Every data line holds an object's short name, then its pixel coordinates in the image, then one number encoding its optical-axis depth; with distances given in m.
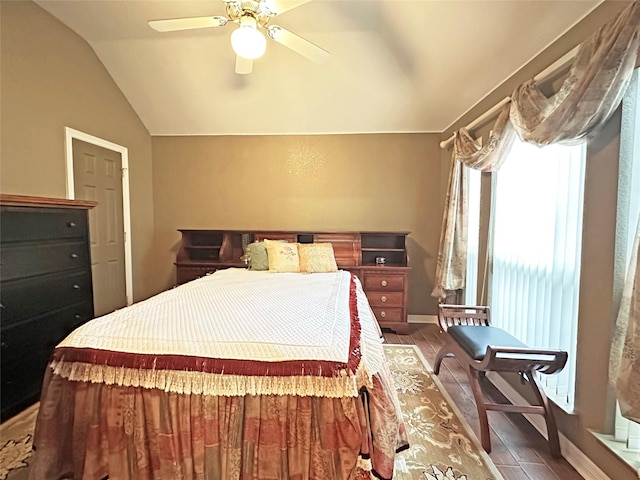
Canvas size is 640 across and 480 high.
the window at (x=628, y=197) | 1.45
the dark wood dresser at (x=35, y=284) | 1.89
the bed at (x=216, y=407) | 1.25
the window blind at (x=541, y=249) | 1.83
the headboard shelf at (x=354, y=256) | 3.64
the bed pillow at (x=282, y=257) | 3.30
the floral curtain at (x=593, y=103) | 1.26
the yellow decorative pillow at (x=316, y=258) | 3.33
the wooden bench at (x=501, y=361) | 1.72
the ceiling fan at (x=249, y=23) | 1.70
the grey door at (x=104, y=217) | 3.09
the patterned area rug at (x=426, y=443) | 1.58
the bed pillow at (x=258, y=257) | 3.40
